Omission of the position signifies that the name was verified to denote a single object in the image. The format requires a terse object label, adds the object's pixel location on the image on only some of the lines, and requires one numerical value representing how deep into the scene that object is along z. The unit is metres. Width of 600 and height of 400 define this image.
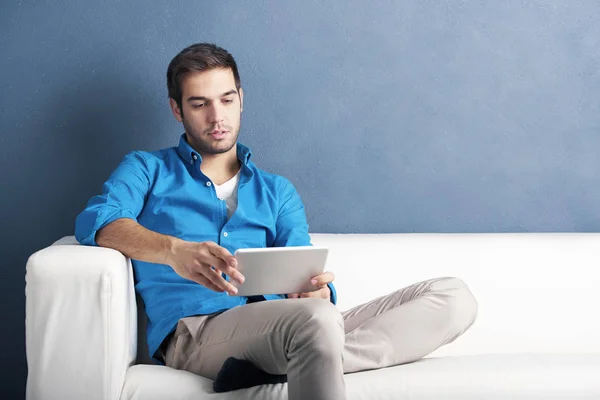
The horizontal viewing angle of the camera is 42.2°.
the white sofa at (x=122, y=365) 1.83
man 1.78
